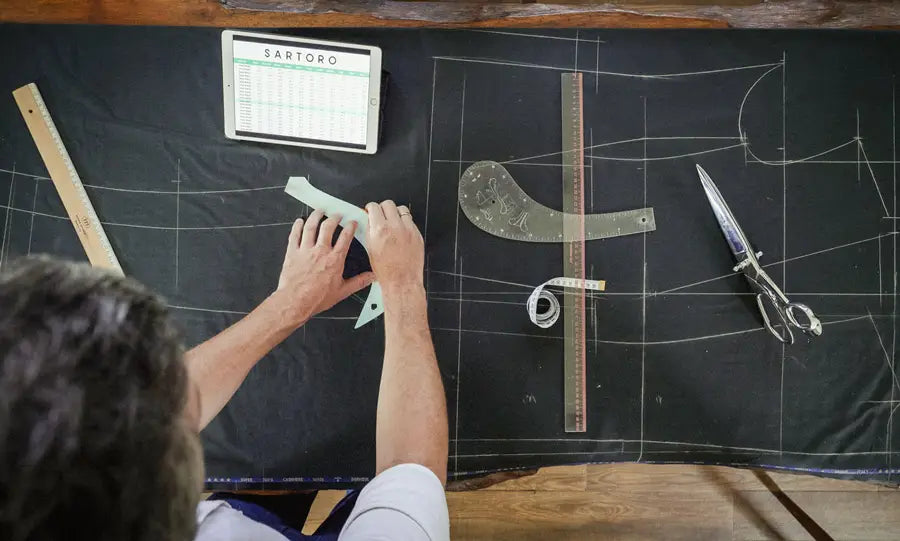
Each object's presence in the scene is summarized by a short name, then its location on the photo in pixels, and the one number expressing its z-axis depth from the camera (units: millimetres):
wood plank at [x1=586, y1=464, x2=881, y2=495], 1359
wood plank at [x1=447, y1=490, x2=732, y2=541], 1360
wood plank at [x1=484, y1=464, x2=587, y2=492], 1361
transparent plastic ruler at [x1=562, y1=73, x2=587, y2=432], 1248
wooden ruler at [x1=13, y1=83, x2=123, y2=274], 1273
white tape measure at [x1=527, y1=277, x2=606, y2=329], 1237
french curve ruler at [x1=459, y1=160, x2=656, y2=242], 1266
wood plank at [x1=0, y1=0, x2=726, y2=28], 1288
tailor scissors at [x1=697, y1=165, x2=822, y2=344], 1230
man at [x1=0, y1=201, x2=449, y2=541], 517
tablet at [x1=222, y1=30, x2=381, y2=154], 1248
